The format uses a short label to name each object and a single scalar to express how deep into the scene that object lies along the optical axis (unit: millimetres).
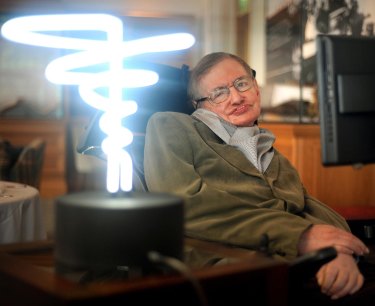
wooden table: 992
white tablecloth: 2172
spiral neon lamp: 1062
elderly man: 1509
